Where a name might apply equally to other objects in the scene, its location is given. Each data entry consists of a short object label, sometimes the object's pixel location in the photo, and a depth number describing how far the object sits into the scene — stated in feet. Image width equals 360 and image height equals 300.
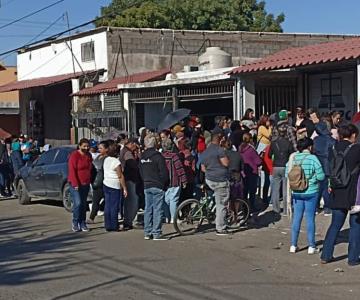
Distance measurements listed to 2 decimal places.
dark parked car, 56.65
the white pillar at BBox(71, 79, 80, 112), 95.44
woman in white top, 43.62
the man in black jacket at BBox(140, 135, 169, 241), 40.81
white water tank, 79.97
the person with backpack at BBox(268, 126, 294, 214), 44.93
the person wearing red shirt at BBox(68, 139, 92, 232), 44.37
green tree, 148.77
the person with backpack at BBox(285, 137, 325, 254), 33.78
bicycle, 43.21
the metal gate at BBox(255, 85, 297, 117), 63.87
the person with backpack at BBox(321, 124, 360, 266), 30.86
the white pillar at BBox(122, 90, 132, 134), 82.12
